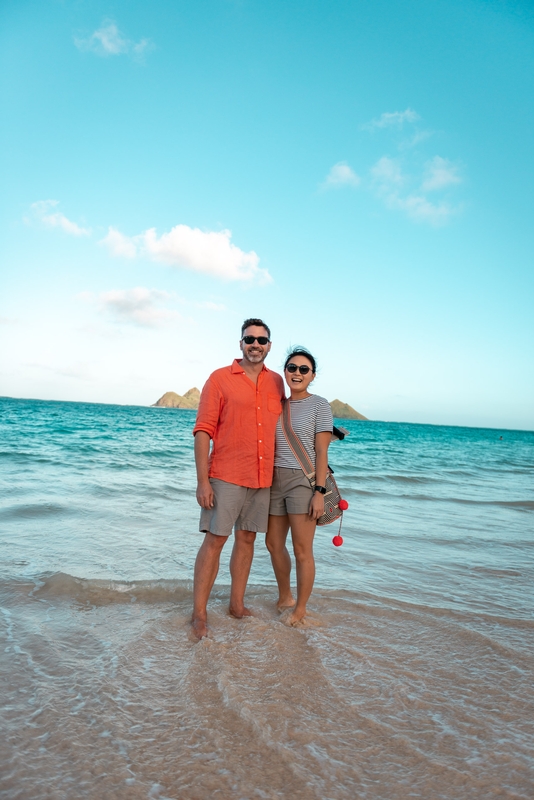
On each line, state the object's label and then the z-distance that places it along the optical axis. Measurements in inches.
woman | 161.5
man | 158.2
